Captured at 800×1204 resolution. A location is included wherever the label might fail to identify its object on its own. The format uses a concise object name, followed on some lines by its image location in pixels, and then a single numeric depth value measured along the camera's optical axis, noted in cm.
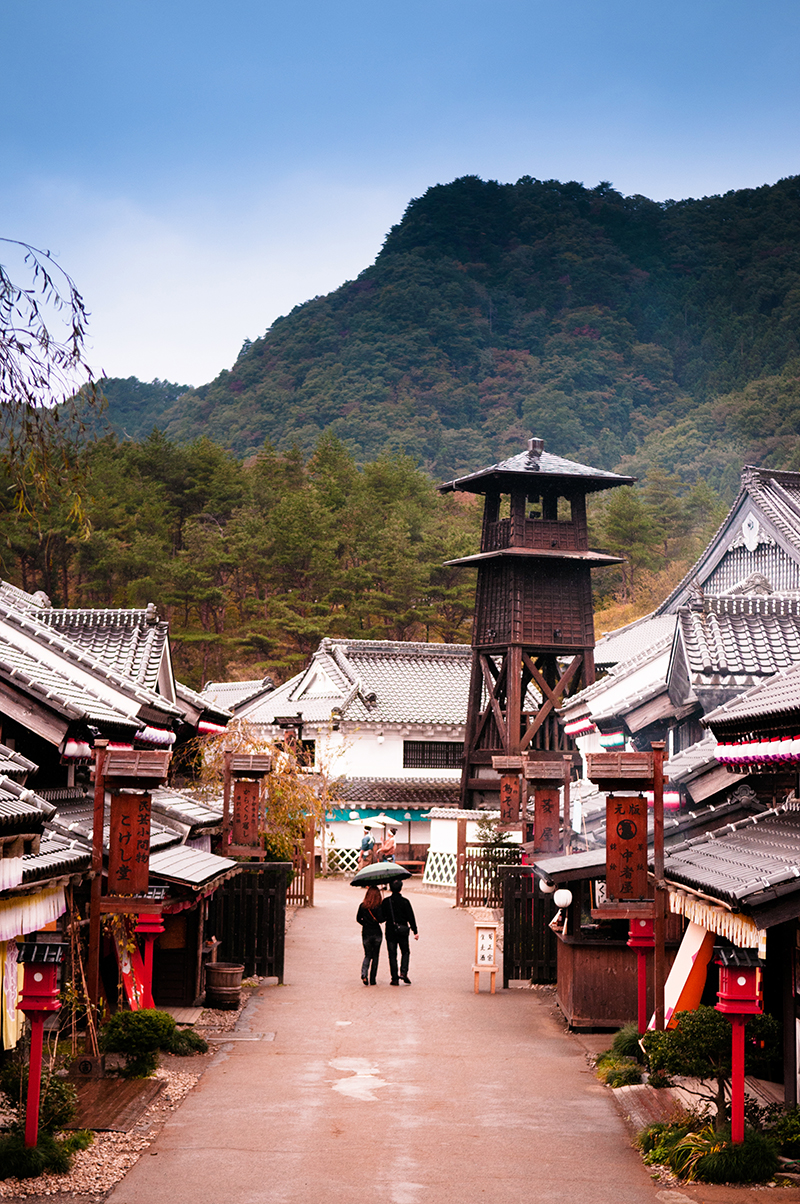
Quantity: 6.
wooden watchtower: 3525
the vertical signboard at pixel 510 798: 2606
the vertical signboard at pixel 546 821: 1936
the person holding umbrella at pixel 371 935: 1845
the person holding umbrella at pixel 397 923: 1858
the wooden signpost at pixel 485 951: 1778
